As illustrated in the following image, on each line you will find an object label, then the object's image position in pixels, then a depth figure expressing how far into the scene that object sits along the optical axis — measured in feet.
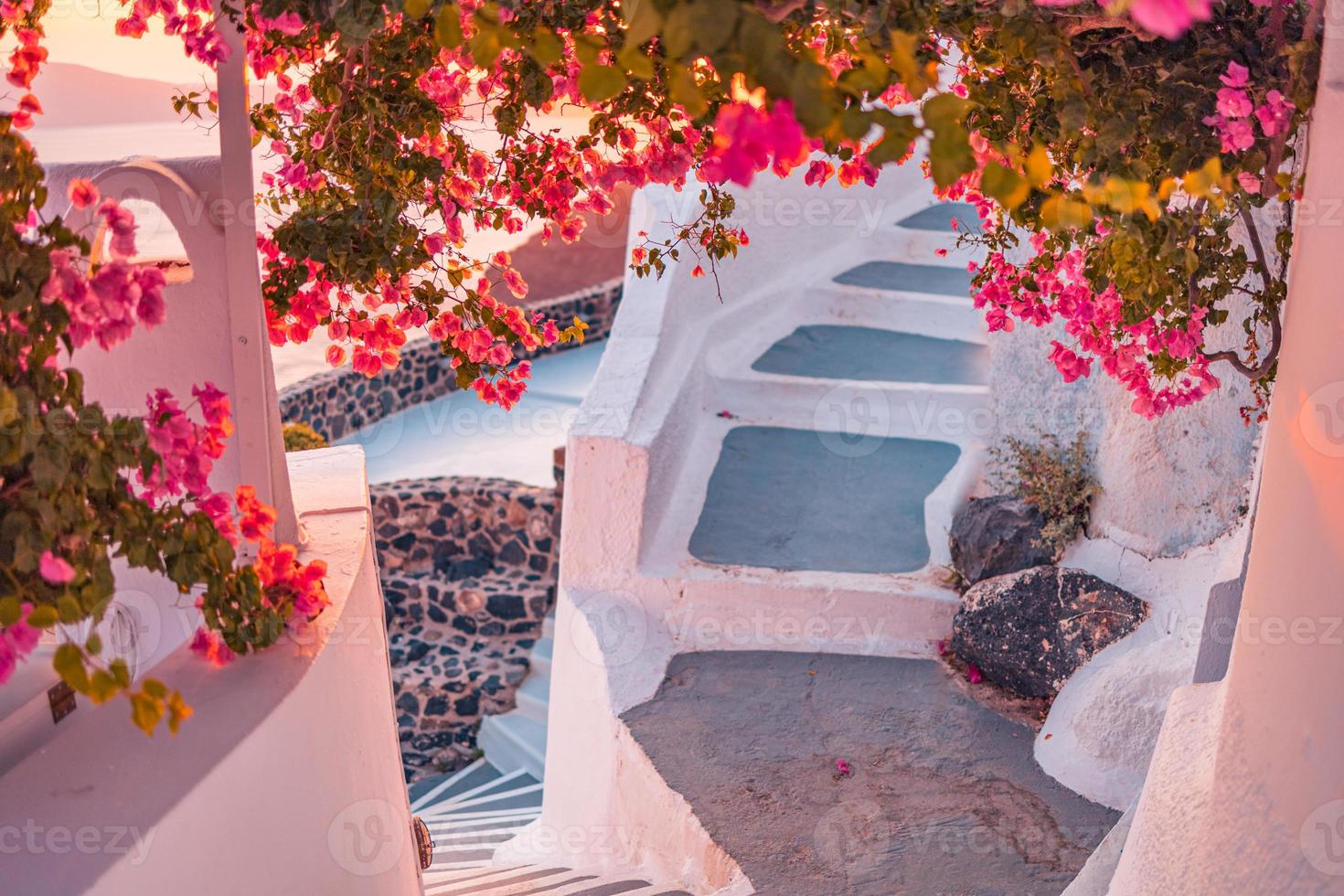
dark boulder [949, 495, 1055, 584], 19.35
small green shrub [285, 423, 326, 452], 30.30
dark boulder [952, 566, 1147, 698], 17.60
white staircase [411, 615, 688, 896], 17.02
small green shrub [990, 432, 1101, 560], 19.19
